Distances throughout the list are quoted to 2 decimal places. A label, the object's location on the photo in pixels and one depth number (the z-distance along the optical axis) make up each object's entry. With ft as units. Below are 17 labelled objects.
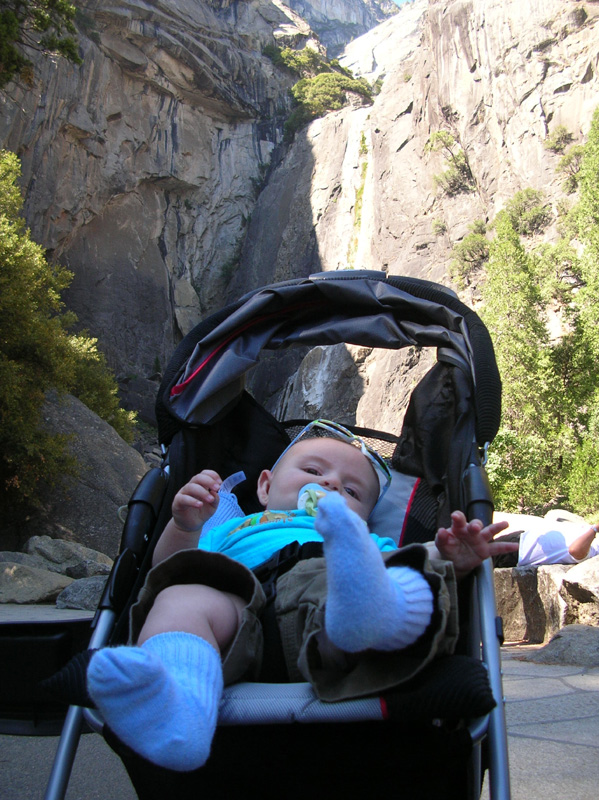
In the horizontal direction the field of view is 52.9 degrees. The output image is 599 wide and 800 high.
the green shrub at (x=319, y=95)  90.79
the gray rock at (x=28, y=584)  16.40
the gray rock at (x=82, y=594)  15.17
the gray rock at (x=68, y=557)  21.71
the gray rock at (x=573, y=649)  10.67
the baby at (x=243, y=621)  2.88
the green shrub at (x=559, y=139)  55.62
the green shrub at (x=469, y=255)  57.57
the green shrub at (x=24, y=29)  30.55
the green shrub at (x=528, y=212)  53.88
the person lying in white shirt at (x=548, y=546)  14.49
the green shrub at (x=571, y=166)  52.54
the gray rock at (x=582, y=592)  12.69
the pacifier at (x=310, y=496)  5.77
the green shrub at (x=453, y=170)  65.00
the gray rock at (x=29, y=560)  22.55
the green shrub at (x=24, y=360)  30.81
